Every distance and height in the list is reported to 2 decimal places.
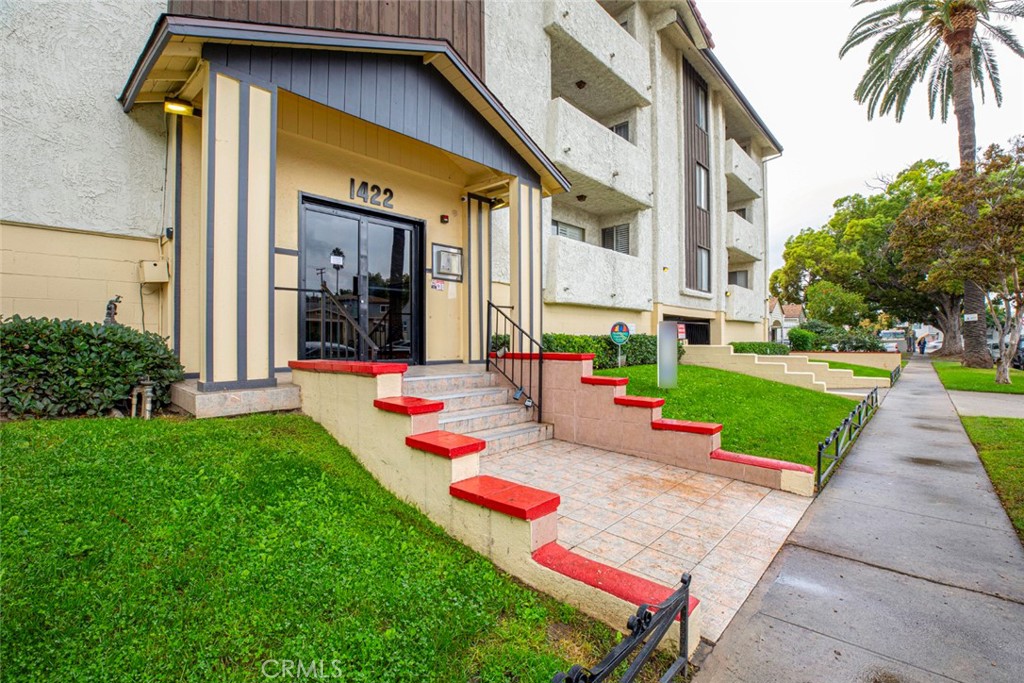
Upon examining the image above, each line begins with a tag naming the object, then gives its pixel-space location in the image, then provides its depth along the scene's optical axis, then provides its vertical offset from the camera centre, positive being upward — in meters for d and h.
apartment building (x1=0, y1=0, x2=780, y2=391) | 4.57 +2.28
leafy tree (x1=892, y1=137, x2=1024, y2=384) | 11.46 +2.95
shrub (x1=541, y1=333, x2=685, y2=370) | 9.37 -0.11
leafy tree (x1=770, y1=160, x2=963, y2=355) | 30.02 +6.04
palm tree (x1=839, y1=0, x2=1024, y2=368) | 16.42 +11.35
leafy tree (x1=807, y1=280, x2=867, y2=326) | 30.78 +2.60
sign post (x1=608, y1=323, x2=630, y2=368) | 9.56 +0.21
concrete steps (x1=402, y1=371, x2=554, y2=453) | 5.43 -0.86
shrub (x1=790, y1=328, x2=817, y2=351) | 23.09 +0.06
